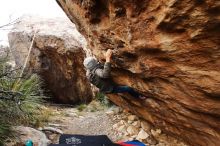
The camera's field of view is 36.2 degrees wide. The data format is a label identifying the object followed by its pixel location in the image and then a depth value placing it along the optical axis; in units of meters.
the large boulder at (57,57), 10.01
